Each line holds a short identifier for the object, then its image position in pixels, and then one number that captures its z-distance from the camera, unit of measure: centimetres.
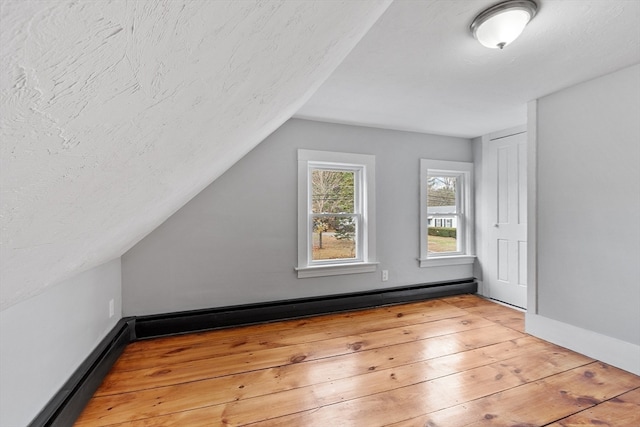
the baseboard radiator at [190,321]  148
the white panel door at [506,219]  332
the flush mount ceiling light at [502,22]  138
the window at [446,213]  364
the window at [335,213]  306
